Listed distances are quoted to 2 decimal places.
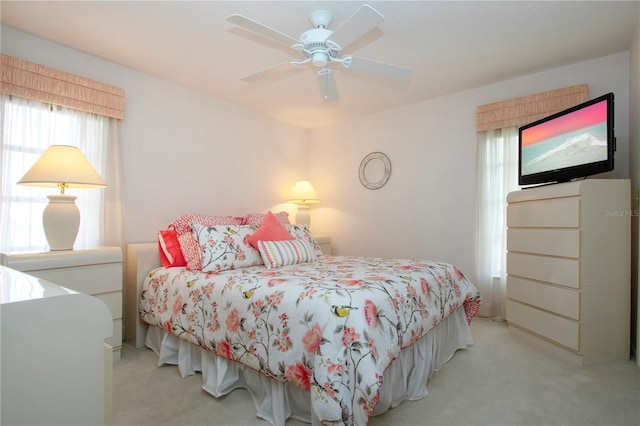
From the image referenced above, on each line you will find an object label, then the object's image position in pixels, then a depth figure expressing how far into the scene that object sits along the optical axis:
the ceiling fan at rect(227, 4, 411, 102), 1.77
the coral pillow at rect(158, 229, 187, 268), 2.67
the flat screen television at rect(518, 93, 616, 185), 2.37
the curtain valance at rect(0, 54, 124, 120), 2.32
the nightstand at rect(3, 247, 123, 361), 2.09
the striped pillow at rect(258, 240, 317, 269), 2.56
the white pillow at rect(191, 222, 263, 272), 2.42
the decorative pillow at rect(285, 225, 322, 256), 3.19
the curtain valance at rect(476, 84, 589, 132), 2.92
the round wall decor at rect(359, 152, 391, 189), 4.19
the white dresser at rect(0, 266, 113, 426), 0.54
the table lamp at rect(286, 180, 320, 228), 4.36
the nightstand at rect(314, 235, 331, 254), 4.28
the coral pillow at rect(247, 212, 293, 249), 2.72
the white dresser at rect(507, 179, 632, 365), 2.32
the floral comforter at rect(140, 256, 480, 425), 1.39
